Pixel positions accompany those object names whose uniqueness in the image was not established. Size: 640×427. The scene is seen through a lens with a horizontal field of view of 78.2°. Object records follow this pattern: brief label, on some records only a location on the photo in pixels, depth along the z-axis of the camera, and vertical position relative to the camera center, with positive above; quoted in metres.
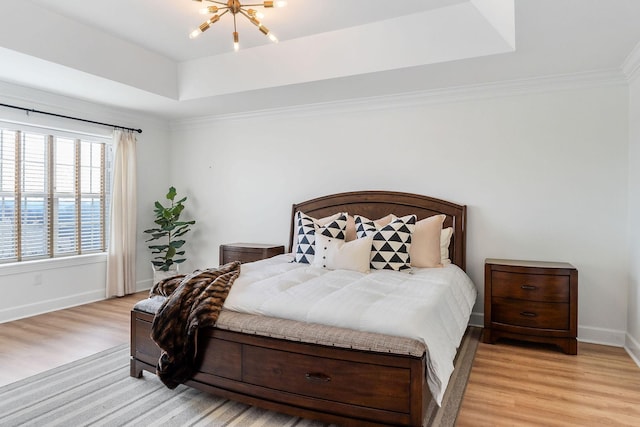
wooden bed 1.84 -0.86
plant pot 5.12 -0.81
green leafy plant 5.09 -0.25
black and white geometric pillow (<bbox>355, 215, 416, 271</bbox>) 3.42 -0.28
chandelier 2.58 +1.33
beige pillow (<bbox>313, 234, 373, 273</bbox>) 3.36 -0.36
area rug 2.12 -1.12
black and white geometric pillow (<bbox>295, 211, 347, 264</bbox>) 3.75 -0.19
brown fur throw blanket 2.29 -0.67
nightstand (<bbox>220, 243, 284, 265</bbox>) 4.45 -0.45
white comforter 1.99 -0.52
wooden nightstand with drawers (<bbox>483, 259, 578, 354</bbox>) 3.15 -0.73
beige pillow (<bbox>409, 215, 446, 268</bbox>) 3.54 -0.29
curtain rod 3.93 +1.05
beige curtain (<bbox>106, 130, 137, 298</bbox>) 4.85 -0.10
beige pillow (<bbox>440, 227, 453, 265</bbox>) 3.74 -0.27
